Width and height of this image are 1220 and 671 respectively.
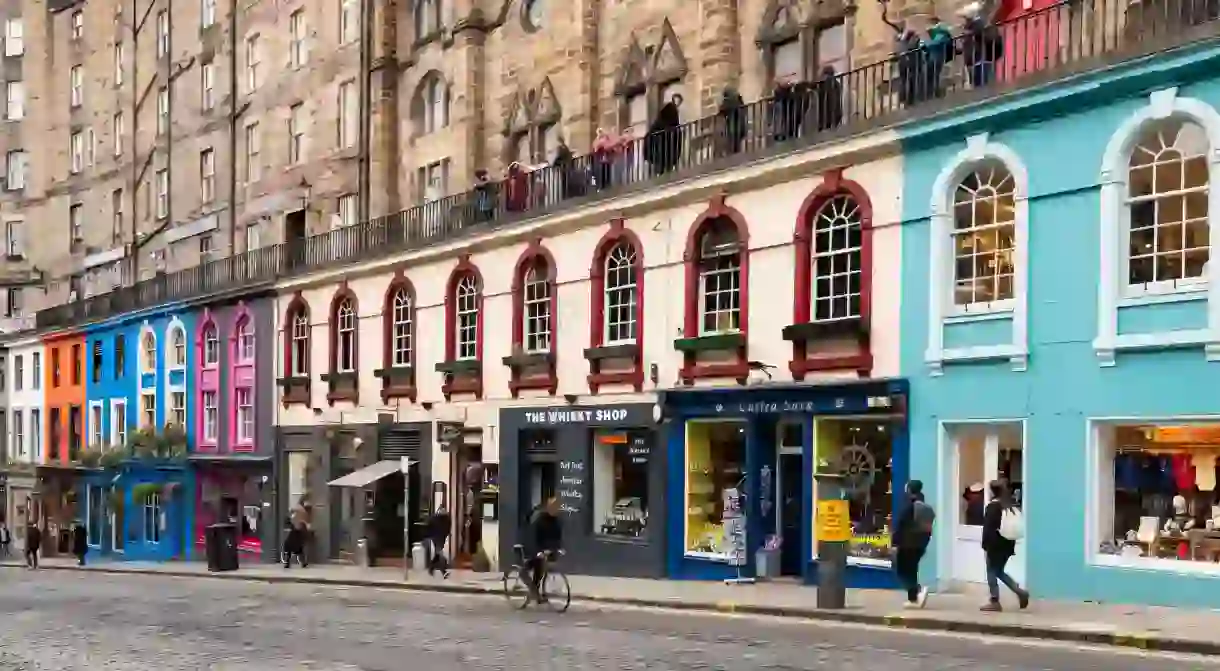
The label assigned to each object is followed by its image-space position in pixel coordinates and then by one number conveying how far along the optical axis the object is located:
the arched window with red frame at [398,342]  35.38
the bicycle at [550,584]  21.84
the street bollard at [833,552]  19.44
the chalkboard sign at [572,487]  29.20
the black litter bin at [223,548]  38.09
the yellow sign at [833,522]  19.69
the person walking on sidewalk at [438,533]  31.31
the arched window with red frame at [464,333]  32.81
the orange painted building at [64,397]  56.56
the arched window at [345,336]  38.19
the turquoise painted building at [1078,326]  18.08
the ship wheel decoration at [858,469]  23.03
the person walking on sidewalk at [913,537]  18.97
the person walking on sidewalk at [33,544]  49.16
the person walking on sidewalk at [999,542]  18.00
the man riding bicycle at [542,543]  21.91
